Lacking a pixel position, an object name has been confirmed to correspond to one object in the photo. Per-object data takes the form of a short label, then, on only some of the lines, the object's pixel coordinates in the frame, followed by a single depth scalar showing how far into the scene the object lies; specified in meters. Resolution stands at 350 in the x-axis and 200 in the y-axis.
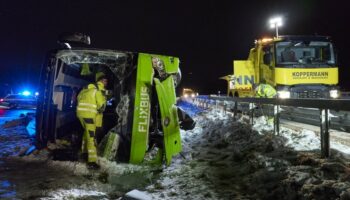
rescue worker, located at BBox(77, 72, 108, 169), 6.17
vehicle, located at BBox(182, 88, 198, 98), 44.72
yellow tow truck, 13.08
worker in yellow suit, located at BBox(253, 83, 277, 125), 11.33
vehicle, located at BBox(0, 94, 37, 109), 21.81
